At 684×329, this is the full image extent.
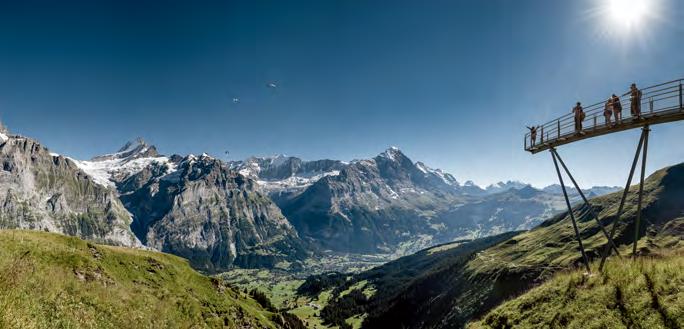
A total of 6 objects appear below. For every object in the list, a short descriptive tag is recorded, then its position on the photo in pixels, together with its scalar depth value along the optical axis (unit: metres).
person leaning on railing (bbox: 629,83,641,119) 24.53
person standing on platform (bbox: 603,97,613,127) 26.75
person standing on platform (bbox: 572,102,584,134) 29.31
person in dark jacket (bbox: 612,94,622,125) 25.98
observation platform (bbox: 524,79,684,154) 23.39
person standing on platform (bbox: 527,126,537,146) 34.72
